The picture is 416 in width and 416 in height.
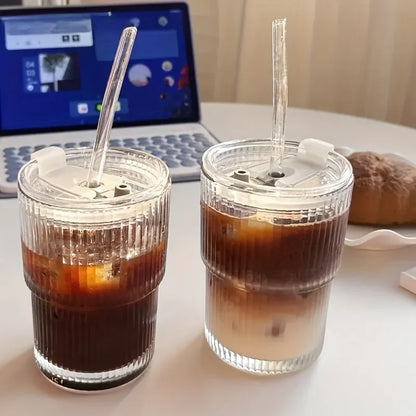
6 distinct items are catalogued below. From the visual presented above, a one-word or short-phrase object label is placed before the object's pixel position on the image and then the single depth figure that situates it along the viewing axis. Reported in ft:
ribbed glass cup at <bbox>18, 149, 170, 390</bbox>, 1.42
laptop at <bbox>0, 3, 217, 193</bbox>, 2.91
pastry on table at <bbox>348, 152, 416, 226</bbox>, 2.27
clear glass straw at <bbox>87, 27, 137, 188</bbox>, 1.49
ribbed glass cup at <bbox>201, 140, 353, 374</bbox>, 1.50
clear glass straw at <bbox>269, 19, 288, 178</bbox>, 1.58
